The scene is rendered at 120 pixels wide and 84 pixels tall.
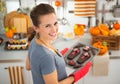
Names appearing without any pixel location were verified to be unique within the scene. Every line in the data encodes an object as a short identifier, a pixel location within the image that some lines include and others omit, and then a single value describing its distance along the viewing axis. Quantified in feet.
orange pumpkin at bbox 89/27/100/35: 7.06
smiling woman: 3.72
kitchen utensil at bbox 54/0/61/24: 7.66
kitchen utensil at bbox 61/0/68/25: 7.88
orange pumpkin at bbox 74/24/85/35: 7.70
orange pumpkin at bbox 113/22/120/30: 7.36
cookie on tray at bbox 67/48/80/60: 5.89
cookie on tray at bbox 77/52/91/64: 5.69
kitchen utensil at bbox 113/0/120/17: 7.58
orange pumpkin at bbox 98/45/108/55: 6.54
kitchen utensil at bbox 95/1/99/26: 7.86
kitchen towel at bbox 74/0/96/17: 7.59
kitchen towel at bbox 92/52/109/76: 6.47
